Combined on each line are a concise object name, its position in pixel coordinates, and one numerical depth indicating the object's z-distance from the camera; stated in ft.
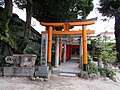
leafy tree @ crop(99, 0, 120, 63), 24.04
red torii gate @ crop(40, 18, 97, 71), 17.50
